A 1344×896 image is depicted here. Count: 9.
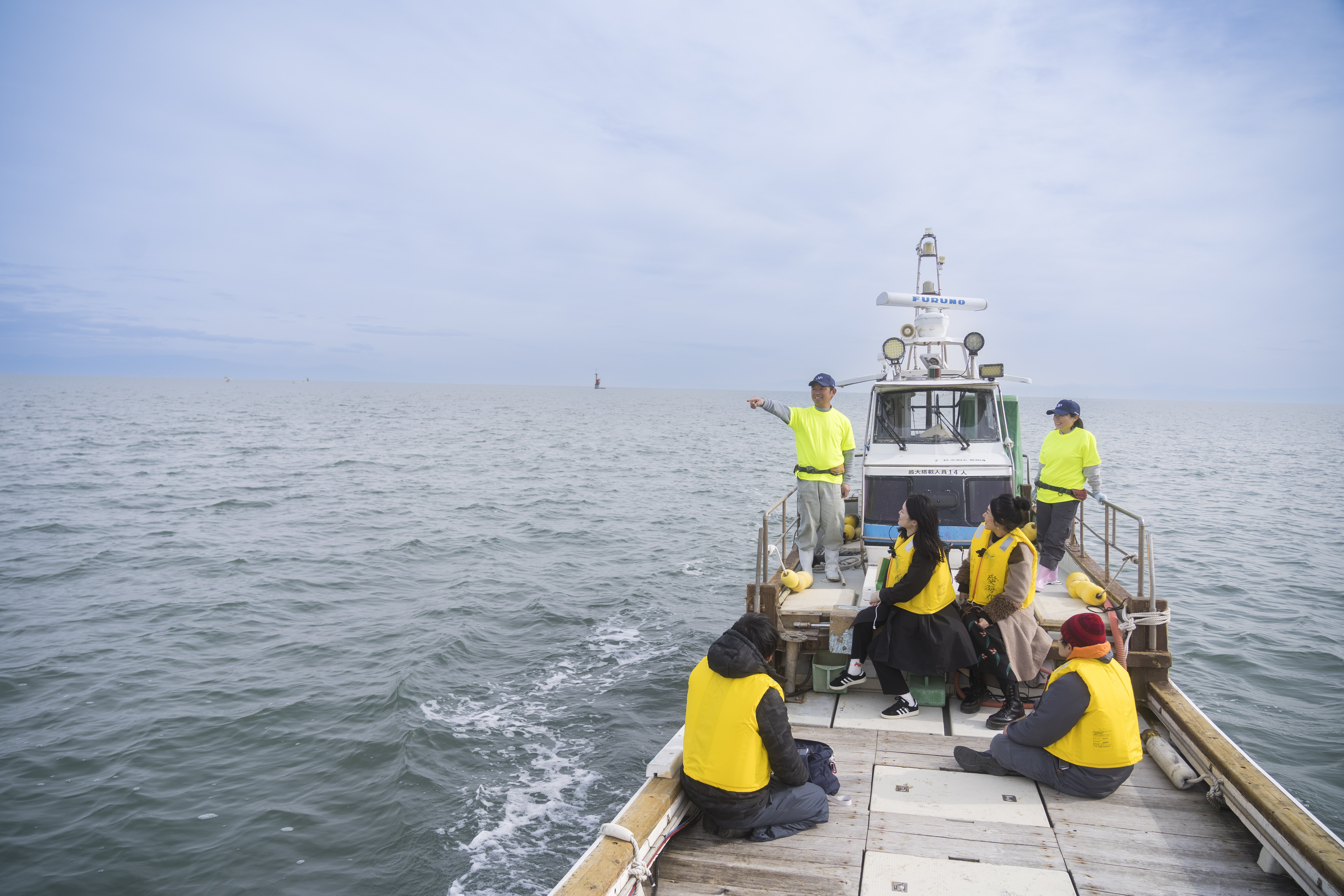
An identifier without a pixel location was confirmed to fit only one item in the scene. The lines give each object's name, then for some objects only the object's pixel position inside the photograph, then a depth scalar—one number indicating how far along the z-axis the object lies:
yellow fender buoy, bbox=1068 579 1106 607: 7.52
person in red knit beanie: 5.00
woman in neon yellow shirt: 9.11
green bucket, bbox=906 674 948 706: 6.78
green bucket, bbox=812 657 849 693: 7.28
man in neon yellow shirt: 8.54
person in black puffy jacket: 4.54
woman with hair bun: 6.43
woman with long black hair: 6.16
